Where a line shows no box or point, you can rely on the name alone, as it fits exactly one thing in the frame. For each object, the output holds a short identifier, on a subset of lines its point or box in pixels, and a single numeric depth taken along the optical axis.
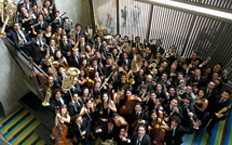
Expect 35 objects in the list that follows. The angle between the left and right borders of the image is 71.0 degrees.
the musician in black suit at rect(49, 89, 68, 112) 4.23
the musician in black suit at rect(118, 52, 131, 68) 5.54
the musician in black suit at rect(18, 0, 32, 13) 5.50
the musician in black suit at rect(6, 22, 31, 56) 4.79
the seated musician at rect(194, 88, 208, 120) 4.26
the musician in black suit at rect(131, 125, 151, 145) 3.55
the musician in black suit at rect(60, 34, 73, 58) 5.53
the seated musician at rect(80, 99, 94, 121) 4.18
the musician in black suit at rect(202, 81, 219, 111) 4.33
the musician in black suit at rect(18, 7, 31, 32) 5.34
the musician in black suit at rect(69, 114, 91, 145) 3.87
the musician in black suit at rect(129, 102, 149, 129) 3.98
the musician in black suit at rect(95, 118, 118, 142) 3.95
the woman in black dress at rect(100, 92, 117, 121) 4.22
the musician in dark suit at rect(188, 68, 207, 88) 4.73
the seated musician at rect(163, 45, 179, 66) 5.68
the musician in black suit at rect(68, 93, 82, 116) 4.15
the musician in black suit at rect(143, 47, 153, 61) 5.79
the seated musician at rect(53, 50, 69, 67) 5.15
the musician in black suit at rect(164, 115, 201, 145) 3.79
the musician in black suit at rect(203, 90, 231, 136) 4.04
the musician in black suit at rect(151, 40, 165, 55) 5.85
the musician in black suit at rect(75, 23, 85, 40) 6.03
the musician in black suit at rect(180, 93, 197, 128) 3.95
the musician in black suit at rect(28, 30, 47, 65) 5.08
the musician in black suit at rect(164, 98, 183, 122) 4.00
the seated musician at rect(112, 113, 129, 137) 3.95
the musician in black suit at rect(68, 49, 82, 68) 5.37
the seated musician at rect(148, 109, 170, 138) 3.89
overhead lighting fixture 4.80
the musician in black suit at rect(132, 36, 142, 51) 6.12
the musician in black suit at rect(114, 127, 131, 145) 3.71
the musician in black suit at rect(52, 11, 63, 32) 6.07
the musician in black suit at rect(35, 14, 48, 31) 5.53
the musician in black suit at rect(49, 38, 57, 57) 5.18
